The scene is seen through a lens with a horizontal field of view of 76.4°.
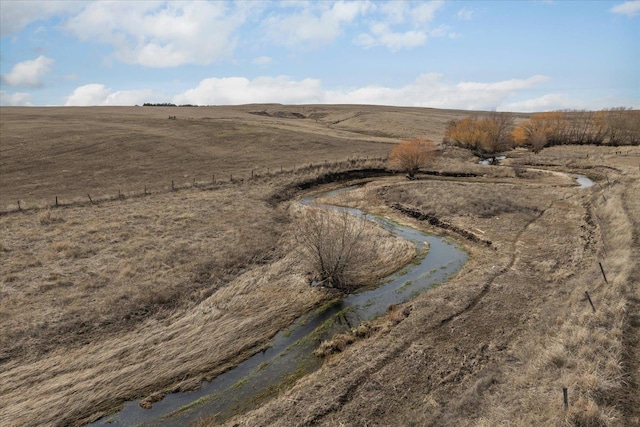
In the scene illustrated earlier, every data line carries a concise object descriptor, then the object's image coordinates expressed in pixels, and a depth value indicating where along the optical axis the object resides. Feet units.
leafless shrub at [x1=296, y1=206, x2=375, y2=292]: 73.72
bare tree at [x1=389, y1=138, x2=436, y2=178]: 172.76
